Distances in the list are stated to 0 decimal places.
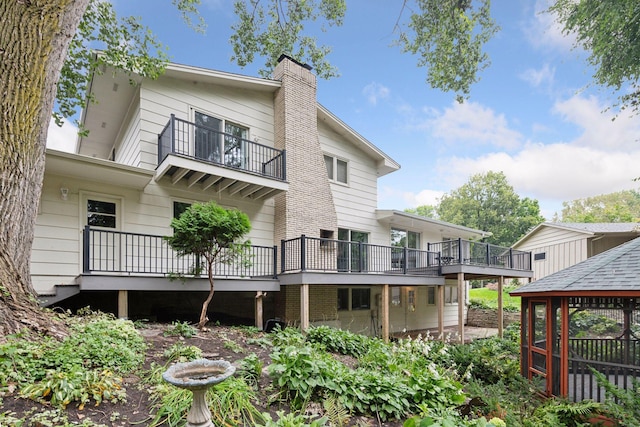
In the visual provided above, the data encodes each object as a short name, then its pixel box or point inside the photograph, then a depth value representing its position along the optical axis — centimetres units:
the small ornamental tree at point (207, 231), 690
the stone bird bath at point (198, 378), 262
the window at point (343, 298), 1280
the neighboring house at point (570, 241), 1587
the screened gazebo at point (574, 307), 571
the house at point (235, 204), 776
